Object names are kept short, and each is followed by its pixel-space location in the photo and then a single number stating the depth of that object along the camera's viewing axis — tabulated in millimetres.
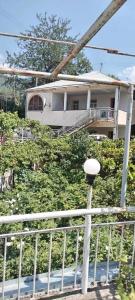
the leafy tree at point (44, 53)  35062
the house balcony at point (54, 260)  2715
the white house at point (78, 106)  22188
